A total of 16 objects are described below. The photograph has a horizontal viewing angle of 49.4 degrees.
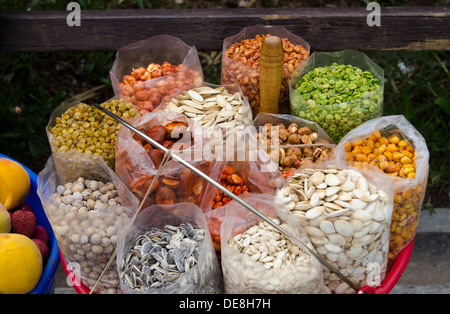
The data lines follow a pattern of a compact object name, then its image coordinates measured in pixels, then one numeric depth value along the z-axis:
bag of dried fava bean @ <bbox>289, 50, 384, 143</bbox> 1.57
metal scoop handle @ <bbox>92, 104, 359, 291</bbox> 1.22
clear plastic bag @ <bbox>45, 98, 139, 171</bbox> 1.54
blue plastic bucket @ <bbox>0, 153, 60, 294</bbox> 1.41
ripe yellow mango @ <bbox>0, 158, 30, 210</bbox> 1.52
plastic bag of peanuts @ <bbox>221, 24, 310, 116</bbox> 1.71
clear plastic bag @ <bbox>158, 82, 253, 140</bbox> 1.57
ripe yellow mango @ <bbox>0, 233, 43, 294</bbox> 1.30
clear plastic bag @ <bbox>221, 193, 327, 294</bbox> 1.21
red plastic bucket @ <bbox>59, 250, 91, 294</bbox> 1.37
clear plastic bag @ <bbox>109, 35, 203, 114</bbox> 1.71
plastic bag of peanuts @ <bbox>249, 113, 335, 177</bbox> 1.52
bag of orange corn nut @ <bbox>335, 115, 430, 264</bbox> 1.39
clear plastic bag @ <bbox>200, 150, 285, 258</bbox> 1.42
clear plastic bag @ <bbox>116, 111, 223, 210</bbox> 1.42
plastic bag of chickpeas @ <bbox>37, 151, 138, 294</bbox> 1.33
